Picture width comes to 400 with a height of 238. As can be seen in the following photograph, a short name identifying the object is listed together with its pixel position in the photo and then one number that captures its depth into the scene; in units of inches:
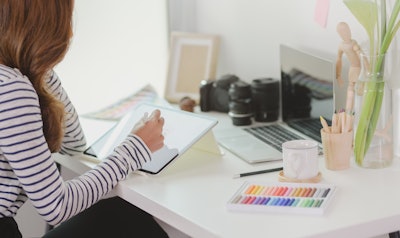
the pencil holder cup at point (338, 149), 80.8
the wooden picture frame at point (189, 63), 115.5
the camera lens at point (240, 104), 100.6
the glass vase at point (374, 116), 80.5
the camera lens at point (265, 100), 101.6
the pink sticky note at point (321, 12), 93.9
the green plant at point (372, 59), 79.7
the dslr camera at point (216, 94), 107.1
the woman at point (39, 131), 73.4
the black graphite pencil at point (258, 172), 81.1
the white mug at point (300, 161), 77.9
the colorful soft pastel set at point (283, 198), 70.7
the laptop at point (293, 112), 88.9
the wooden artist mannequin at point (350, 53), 83.9
